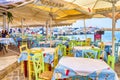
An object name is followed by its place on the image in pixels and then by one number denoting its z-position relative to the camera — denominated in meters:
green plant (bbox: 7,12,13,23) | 4.14
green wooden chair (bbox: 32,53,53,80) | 1.68
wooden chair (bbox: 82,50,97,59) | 2.23
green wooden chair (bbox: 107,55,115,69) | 1.65
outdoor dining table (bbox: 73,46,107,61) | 2.59
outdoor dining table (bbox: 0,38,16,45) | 4.13
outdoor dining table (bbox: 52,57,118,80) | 1.43
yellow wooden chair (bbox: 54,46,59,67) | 2.28
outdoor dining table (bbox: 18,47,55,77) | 2.29
